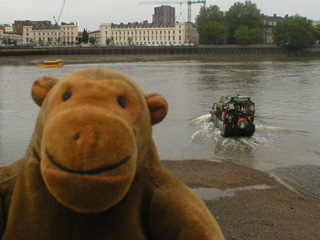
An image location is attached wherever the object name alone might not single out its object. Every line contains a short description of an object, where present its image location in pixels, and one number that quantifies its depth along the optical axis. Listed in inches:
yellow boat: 2427.4
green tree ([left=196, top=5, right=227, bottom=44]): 3991.1
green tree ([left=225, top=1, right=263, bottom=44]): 4247.0
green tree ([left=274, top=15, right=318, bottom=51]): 3722.9
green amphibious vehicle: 622.5
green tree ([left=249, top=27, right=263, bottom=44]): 3900.1
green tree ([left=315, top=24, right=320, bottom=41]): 4040.4
